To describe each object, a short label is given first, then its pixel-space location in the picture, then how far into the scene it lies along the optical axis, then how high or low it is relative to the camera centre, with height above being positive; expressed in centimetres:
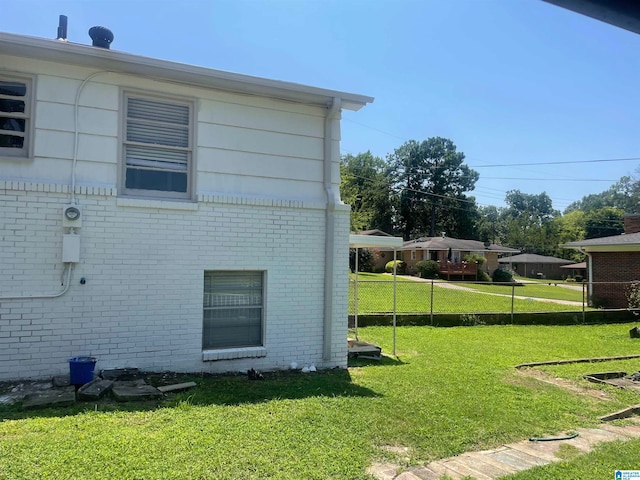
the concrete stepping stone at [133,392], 465 -150
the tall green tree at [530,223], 6059 +512
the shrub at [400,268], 3506 -103
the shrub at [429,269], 3244 -97
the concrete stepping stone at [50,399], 435 -150
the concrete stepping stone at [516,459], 363 -168
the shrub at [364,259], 3222 -35
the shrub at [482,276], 3405 -148
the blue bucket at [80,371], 504 -136
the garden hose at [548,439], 428 -173
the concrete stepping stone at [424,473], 331 -163
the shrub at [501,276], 3553 -153
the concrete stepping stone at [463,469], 337 -165
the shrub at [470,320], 1329 -188
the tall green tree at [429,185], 6006 +979
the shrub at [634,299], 1537 -137
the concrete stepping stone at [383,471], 329 -162
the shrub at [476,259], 3344 -20
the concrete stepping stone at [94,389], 462 -147
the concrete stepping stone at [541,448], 386 -171
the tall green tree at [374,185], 5728 +902
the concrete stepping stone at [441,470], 334 -164
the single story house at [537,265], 5016 -85
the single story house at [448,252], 3528 +37
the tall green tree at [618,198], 7000 +1126
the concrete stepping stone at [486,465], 345 -166
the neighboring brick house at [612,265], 1750 -23
